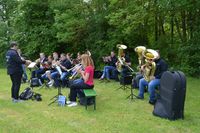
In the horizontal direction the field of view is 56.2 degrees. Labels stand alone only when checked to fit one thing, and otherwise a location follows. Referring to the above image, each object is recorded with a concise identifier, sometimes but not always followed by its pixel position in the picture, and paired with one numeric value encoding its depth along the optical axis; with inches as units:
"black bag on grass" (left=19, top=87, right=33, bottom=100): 213.2
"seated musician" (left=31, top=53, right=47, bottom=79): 281.5
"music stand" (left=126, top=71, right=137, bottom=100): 213.3
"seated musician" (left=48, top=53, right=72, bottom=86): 263.6
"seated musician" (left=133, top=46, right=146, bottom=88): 230.9
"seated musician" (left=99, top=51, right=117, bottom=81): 294.1
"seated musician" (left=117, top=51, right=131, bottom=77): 265.0
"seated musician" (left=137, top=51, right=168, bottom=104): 197.7
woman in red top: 190.8
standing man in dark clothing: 198.4
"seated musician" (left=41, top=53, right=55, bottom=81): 269.9
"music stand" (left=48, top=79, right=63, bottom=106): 200.8
